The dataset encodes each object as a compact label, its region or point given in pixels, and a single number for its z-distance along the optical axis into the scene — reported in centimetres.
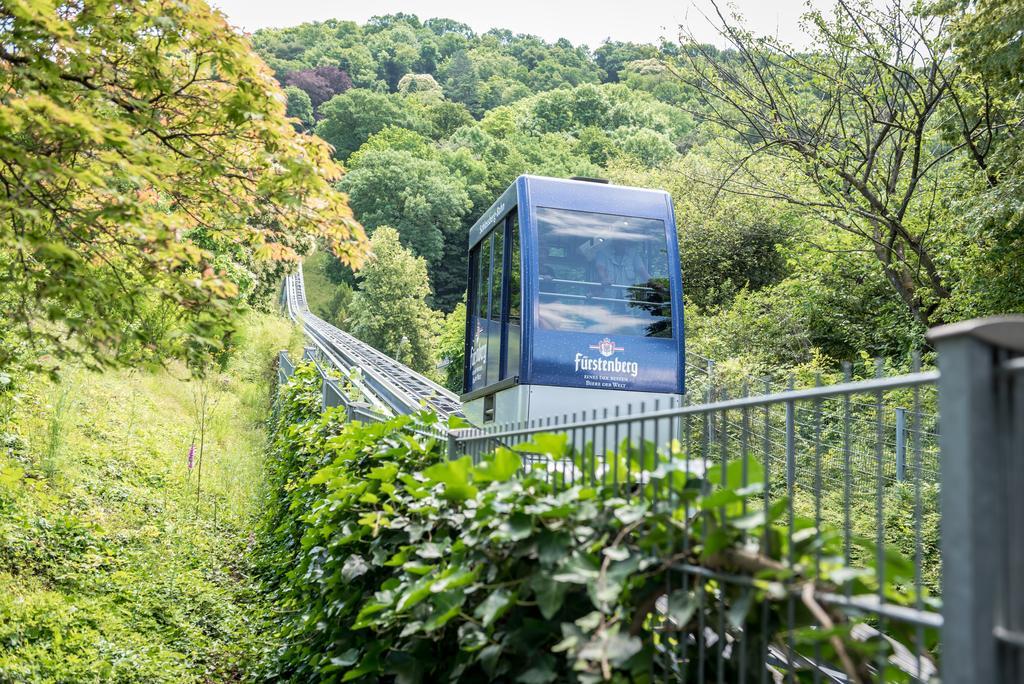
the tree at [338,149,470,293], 7362
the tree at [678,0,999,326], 1814
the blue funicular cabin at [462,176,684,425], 1077
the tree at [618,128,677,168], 7206
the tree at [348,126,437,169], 8525
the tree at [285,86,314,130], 9288
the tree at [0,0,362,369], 547
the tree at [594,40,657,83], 10149
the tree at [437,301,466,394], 3312
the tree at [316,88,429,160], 9325
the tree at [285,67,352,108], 10519
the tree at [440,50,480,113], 11775
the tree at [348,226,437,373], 5456
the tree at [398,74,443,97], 11669
